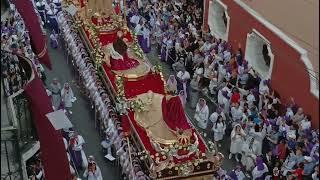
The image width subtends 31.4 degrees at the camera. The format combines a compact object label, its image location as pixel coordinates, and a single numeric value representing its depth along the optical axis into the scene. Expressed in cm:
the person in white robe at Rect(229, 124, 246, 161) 1555
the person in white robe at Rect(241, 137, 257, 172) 1526
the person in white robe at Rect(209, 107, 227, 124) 1672
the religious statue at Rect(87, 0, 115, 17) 2052
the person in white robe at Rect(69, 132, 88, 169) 1503
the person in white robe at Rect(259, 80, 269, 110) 1654
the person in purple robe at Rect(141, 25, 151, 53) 2262
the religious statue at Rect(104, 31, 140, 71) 1705
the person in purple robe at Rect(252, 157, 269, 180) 1430
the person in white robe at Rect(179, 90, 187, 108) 1819
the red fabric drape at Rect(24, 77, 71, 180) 1015
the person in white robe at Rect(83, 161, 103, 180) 1409
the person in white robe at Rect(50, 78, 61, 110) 1805
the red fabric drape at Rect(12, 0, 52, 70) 1463
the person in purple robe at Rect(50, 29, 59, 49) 2288
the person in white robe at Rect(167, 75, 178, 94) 1659
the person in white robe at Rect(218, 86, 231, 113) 1750
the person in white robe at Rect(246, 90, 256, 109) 1684
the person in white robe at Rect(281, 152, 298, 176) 1402
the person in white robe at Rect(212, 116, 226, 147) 1650
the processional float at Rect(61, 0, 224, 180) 1322
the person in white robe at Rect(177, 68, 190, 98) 1896
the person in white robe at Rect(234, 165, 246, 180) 1427
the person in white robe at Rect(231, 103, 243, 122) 1655
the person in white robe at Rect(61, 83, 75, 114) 1838
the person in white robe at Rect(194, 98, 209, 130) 1714
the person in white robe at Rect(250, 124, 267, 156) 1526
